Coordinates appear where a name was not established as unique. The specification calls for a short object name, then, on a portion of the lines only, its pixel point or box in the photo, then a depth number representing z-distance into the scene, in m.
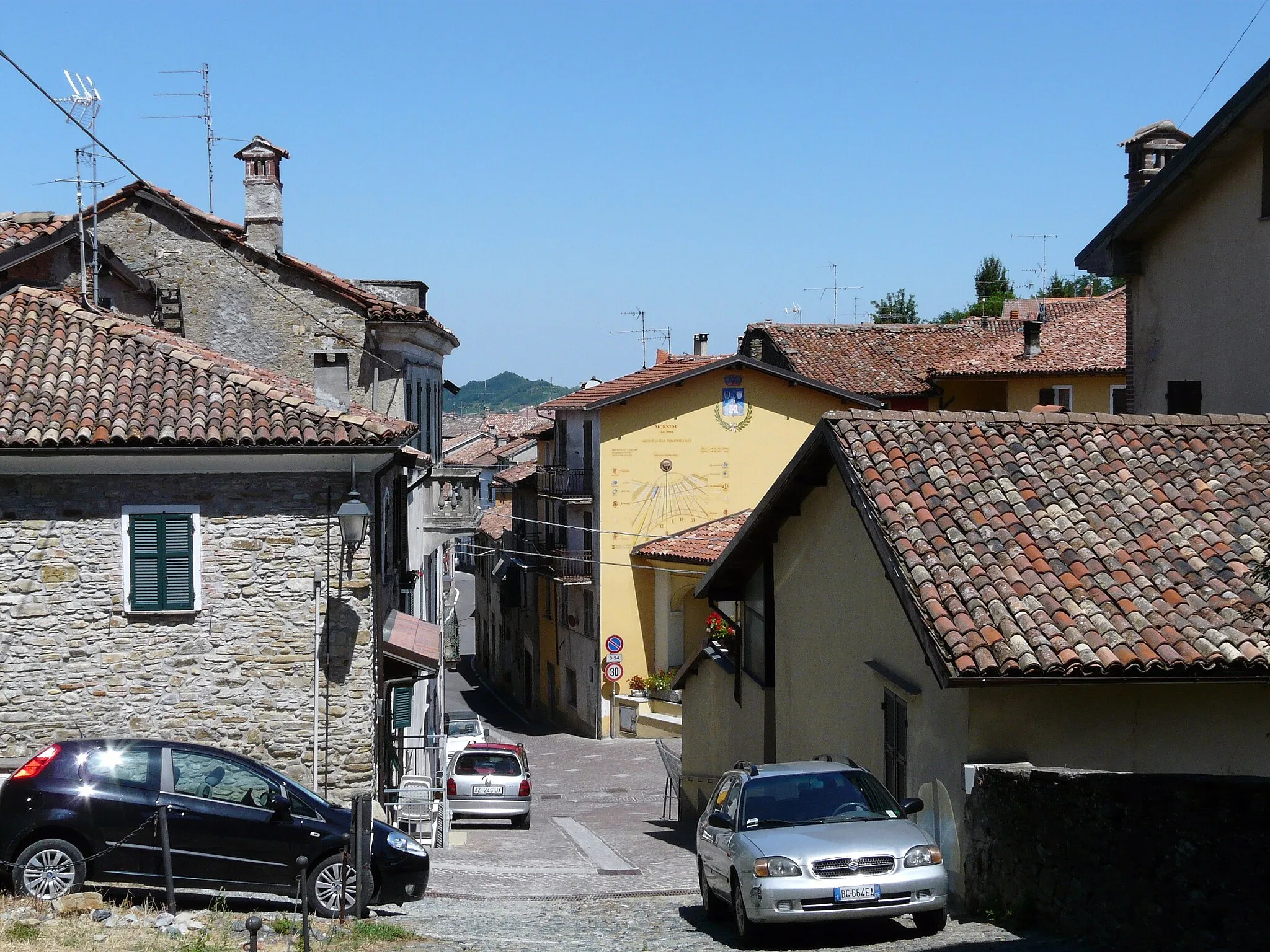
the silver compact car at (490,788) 26.17
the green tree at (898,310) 84.25
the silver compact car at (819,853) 11.02
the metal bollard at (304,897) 9.45
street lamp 15.98
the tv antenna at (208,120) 26.24
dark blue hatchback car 11.92
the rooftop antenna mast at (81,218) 18.06
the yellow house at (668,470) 40.66
